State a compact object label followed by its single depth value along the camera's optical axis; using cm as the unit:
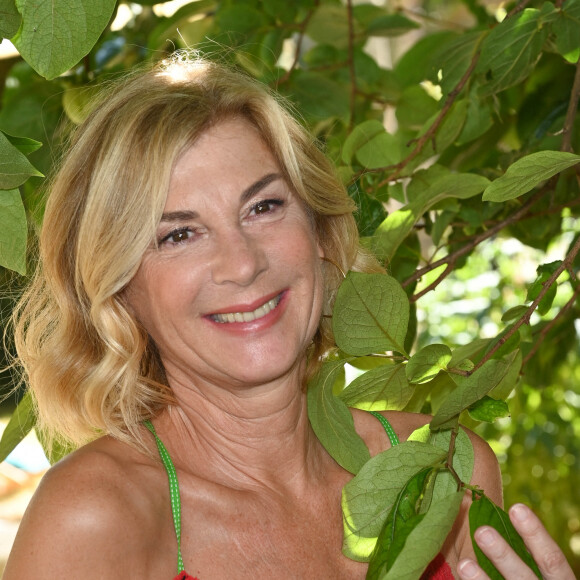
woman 96
